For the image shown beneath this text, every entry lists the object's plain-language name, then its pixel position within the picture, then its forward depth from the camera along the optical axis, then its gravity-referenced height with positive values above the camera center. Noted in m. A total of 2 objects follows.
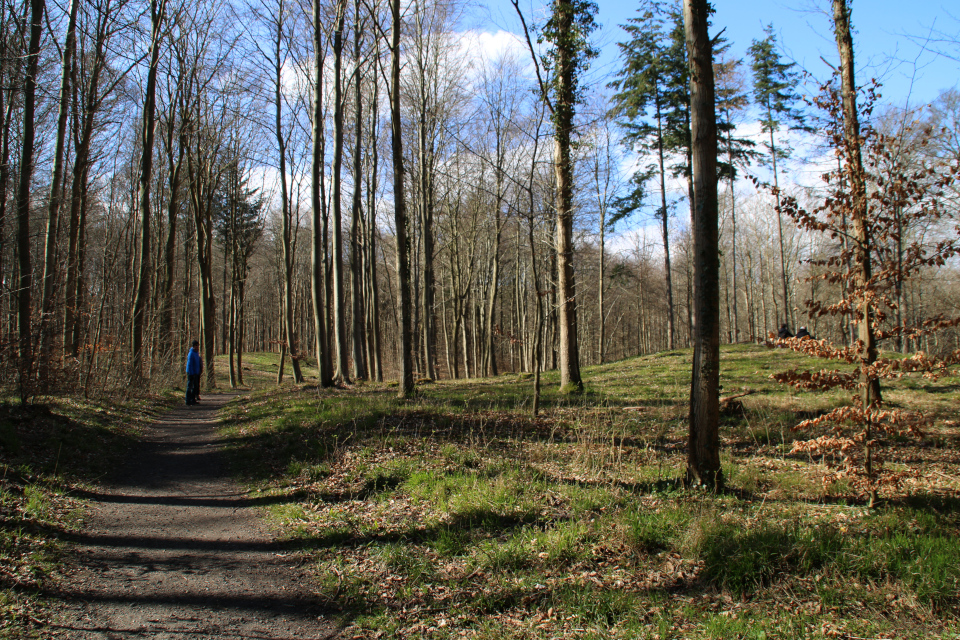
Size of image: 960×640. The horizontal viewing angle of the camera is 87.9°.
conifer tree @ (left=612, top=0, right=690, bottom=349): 24.22 +12.41
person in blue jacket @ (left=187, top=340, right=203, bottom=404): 15.10 -0.74
